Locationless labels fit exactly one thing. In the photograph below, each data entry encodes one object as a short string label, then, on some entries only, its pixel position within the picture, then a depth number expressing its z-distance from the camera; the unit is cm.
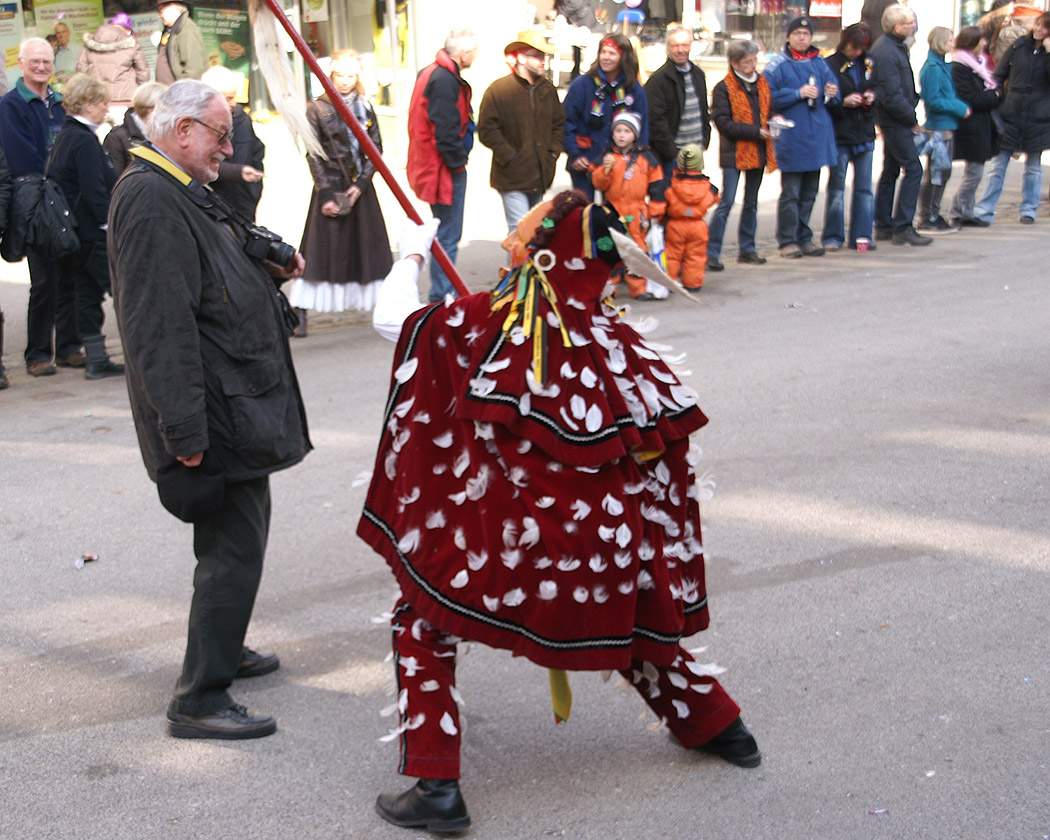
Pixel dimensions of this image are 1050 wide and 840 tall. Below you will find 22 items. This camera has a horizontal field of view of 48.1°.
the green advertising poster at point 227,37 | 1465
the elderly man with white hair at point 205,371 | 326
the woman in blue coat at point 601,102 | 943
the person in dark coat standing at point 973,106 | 1175
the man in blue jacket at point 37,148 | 746
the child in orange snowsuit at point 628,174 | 912
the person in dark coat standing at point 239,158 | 765
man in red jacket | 863
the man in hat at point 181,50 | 1160
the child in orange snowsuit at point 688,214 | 935
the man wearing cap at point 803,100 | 1045
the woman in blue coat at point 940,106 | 1145
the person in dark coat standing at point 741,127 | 1019
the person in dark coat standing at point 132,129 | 712
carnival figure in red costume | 293
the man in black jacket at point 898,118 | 1070
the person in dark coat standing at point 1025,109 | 1195
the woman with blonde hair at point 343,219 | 812
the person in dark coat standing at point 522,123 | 913
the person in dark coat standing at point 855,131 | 1073
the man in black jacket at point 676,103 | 980
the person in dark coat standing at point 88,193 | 724
